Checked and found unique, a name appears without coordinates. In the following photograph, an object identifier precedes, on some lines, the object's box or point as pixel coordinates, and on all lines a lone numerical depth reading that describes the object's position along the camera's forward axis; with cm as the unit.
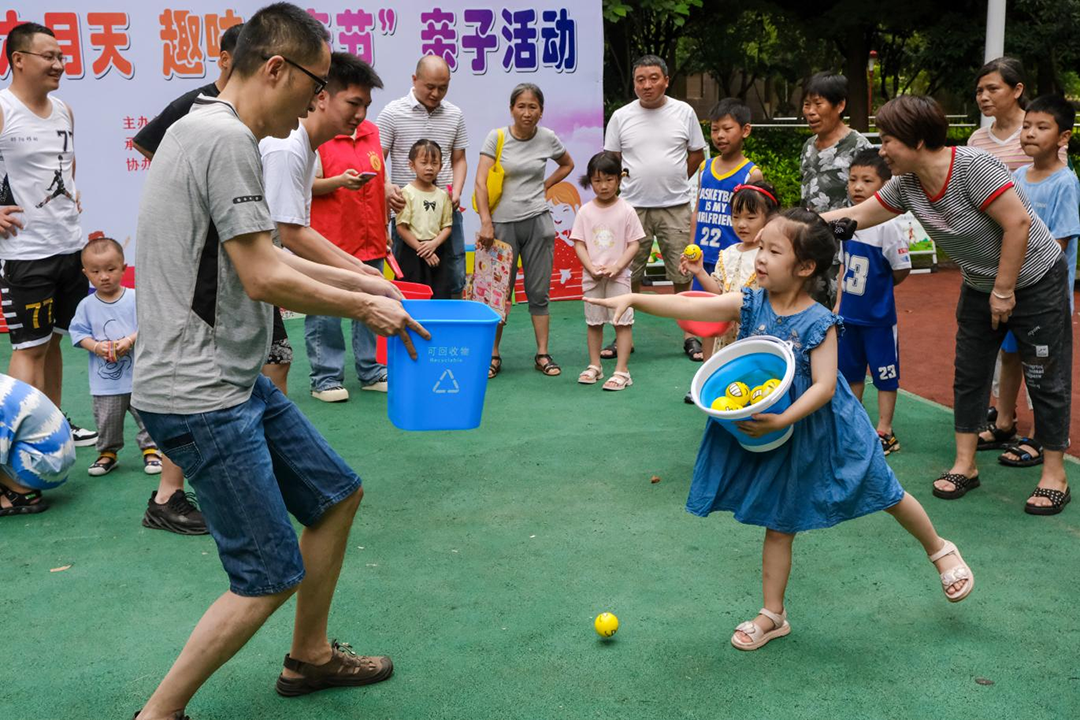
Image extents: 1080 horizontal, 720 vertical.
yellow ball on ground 346
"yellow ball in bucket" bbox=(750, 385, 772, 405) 321
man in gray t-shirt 250
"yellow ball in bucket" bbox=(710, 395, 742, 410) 326
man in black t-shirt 427
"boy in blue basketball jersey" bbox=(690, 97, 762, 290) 632
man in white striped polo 685
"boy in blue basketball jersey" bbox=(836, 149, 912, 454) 535
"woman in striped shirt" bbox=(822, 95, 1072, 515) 426
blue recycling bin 331
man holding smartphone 620
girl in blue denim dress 332
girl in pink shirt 690
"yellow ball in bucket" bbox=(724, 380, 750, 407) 328
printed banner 823
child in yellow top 680
